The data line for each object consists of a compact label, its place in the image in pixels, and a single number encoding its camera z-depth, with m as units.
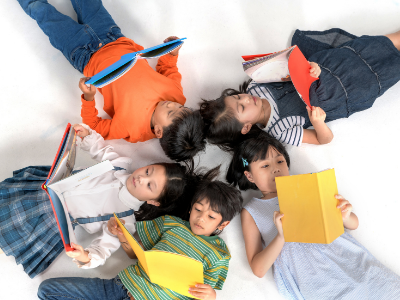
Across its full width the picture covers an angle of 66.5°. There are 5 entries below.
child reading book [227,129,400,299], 1.08
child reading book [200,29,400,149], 1.21
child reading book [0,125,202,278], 1.07
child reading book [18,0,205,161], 1.18
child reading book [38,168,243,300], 1.07
